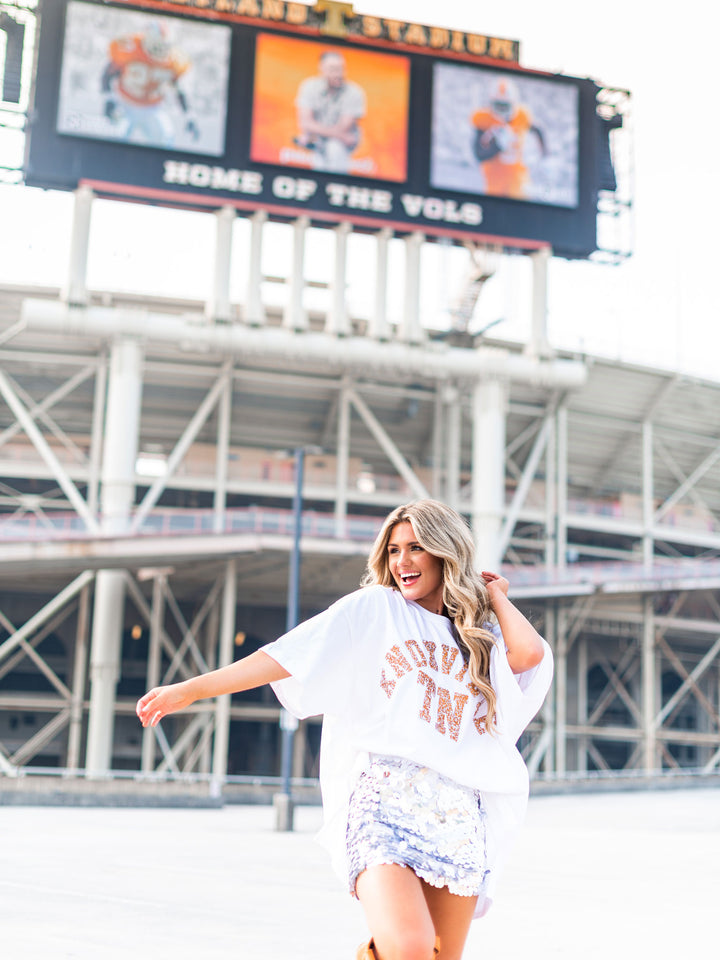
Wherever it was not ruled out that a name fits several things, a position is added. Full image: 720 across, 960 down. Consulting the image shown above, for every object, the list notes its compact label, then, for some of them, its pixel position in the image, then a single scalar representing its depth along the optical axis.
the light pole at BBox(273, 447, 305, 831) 19.36
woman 3.35
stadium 36.00
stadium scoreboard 36.41
